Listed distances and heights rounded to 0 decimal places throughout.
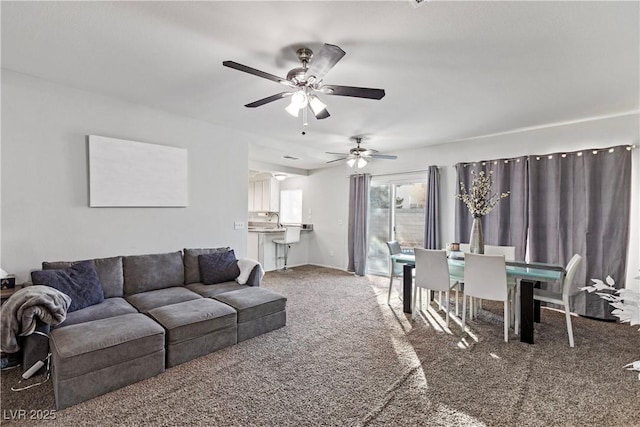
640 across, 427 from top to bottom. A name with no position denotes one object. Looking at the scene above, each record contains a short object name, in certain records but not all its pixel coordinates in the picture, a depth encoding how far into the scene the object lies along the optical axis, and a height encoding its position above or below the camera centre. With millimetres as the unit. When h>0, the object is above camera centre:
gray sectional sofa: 2133 -933
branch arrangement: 3719 +154
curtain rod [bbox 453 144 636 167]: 3754 +801
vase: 3664 -306
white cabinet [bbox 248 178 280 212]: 8195 +447
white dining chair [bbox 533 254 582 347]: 2996 -855
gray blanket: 2195 -755
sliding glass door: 5816 -41
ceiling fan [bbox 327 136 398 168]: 4969 +934
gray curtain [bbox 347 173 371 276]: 6340 -206
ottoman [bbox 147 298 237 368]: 2590 -1032
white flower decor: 816 -256
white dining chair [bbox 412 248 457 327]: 3463 -685
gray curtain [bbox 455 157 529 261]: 4387 +70
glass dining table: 3047 -658
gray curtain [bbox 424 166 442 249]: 5312 +23
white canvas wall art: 3301 +434
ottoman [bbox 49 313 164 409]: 2057 -1043
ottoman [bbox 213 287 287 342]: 3066 -1018
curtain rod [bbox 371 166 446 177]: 5590 +771
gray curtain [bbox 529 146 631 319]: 3721 -17
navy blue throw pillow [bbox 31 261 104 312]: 2678 -646
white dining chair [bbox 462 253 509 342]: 3082 -678
